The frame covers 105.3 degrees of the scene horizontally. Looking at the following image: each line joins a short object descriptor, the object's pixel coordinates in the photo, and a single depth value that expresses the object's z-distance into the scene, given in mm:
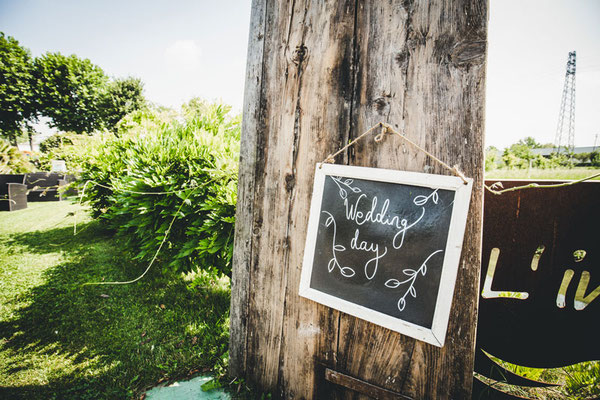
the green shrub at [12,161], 13225
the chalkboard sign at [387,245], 995
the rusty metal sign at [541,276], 1218
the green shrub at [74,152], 4882
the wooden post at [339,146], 1060
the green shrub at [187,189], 2350
